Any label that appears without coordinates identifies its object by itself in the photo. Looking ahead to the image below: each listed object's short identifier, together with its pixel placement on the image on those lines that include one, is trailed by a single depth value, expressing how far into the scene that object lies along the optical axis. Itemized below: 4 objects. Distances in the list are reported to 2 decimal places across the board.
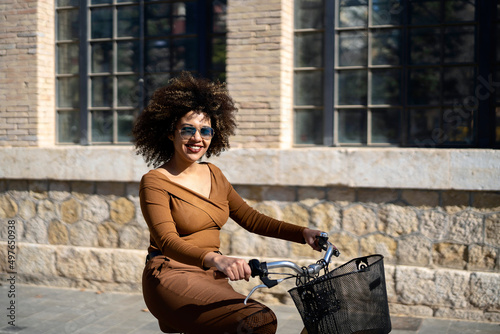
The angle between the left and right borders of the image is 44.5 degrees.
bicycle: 2.47
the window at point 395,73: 6.34
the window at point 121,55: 7.48
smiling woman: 2.74
